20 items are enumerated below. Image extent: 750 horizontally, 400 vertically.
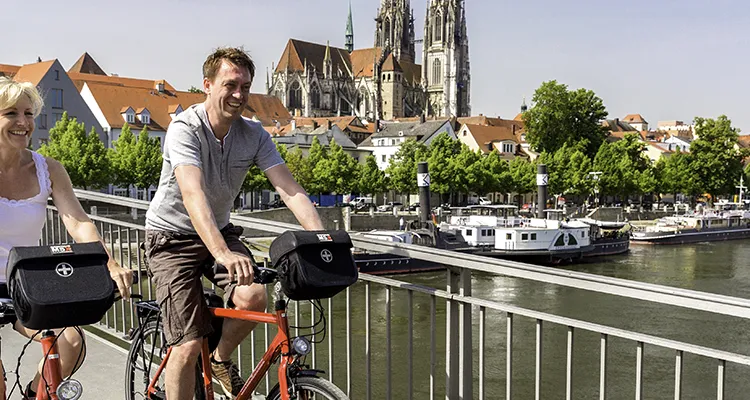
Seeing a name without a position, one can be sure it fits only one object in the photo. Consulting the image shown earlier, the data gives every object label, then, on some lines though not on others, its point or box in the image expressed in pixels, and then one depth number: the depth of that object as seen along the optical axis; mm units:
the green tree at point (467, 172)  57000
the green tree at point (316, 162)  53500
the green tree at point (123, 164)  41844
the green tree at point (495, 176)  59688
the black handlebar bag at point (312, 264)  2705
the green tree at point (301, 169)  52150
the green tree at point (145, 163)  42312
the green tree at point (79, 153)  38938
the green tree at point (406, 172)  56094
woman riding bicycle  2930
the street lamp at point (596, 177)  64062
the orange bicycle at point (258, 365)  2764
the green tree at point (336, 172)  53594
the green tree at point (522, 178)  62438
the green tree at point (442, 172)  56562
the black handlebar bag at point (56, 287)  2389
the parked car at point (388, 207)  58125
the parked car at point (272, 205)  54291
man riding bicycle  3066
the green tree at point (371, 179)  55812
